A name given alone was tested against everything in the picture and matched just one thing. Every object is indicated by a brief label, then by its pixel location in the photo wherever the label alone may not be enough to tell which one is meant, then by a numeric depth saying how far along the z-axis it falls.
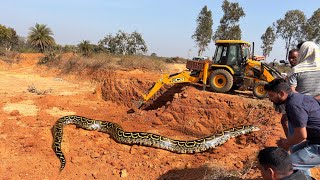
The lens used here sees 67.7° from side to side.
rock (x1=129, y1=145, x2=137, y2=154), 6.35
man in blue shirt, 2.89
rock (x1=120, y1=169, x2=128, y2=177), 5.40
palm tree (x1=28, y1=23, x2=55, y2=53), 29.11
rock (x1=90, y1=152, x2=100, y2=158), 6.08
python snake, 6.35
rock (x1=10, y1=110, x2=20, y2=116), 9.28
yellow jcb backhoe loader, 9.55
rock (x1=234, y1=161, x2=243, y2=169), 5.24
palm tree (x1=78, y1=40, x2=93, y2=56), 27.39
